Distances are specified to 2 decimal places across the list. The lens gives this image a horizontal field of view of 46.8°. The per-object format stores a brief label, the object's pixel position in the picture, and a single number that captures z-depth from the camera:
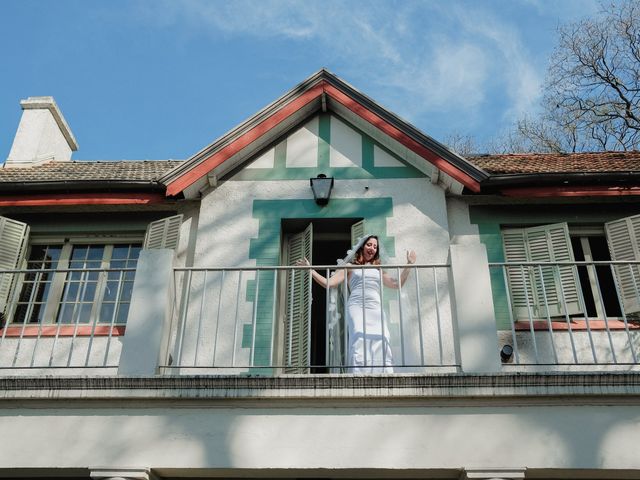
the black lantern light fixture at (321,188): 9.18
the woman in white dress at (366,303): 7.21
